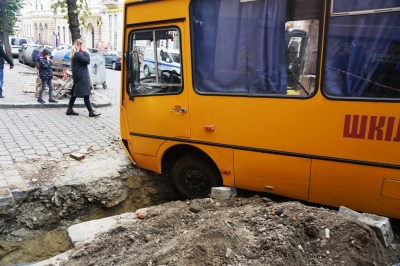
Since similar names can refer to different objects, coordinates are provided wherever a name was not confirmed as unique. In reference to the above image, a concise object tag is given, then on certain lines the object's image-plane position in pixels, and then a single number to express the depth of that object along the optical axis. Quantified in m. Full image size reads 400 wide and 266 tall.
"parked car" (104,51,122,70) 26.02
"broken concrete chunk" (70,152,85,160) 5.62
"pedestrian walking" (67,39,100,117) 8.30
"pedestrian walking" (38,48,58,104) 9.63
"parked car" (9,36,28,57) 30.30
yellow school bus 3.33
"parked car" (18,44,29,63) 25.48
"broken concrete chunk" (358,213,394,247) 3.11
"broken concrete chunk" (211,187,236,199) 4.20
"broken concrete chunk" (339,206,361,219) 3.25
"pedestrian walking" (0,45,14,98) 10.32
